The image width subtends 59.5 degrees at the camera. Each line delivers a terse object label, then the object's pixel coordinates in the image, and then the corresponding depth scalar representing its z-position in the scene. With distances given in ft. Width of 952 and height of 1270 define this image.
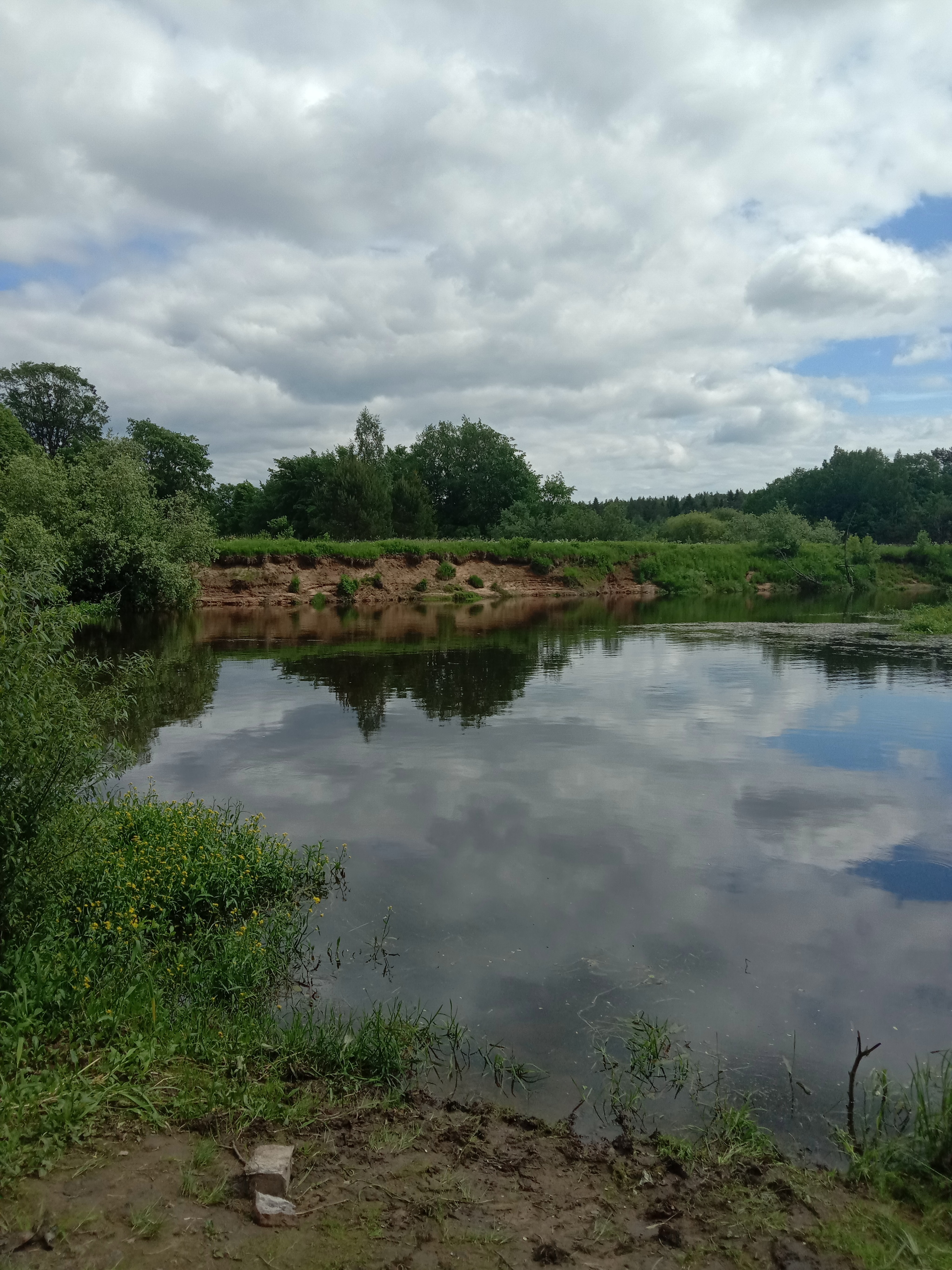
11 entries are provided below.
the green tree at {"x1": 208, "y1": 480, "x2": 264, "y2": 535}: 308.81
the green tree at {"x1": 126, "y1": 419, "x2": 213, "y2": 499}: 271.49
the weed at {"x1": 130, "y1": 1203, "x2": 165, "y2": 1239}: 12.41
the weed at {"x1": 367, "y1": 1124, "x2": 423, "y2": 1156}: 15.52
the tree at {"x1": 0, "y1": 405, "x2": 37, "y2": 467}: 203.51
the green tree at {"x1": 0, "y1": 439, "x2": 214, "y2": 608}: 118.93
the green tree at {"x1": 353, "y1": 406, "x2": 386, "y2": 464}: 274.57
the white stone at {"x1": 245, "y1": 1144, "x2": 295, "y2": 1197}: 13.58
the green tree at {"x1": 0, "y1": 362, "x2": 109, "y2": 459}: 279.28
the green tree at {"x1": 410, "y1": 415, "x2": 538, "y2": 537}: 294.46
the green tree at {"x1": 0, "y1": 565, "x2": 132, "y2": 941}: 18.94
